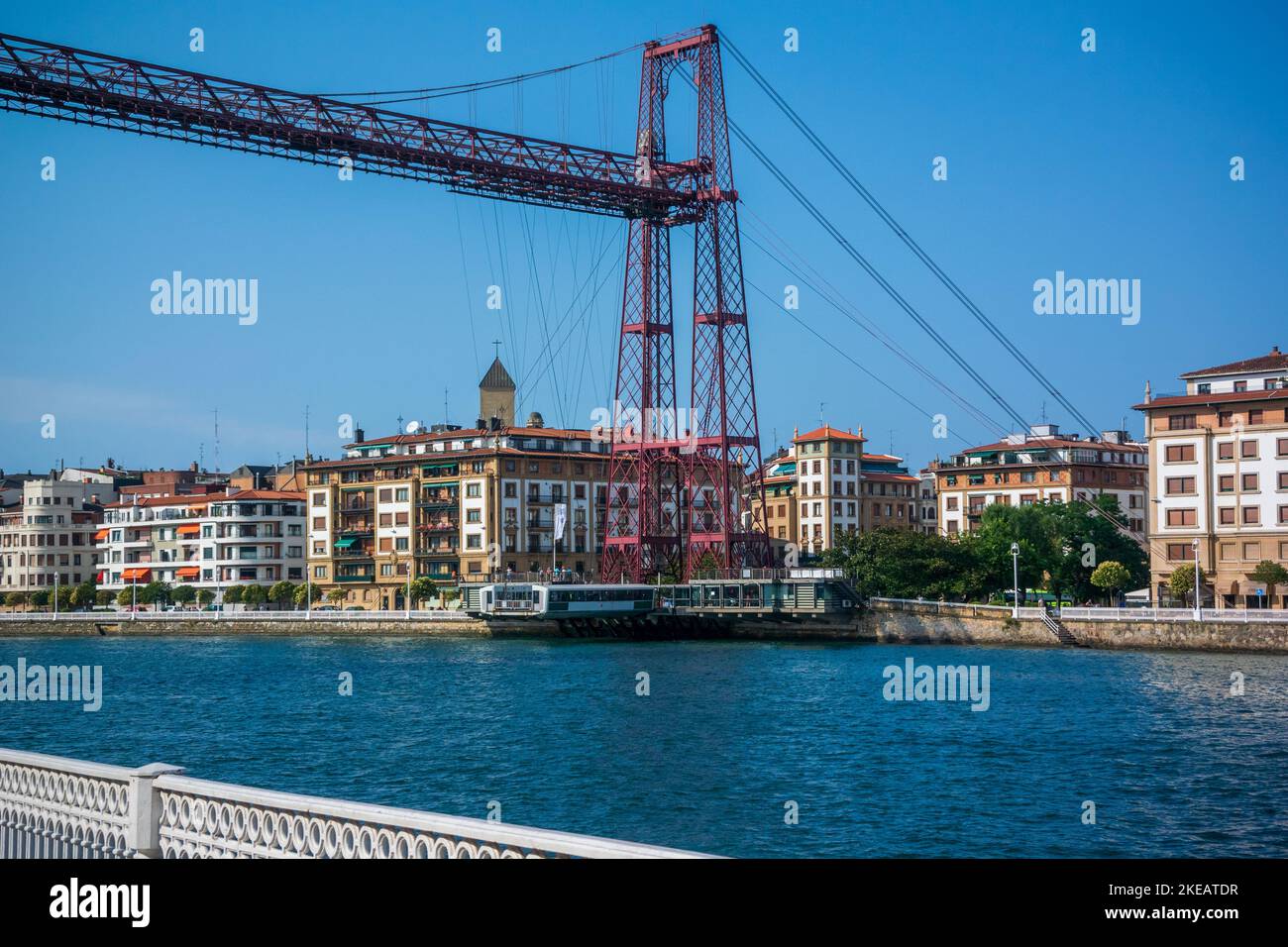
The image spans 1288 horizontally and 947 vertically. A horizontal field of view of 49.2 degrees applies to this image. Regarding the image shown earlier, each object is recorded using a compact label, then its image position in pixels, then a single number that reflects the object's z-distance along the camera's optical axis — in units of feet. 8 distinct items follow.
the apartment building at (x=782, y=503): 423.64
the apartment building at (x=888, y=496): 426.51
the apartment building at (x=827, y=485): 414.00
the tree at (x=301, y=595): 377.58
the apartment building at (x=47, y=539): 454.40
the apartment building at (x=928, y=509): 458.09
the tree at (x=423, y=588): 353.72
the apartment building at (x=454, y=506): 360.69
